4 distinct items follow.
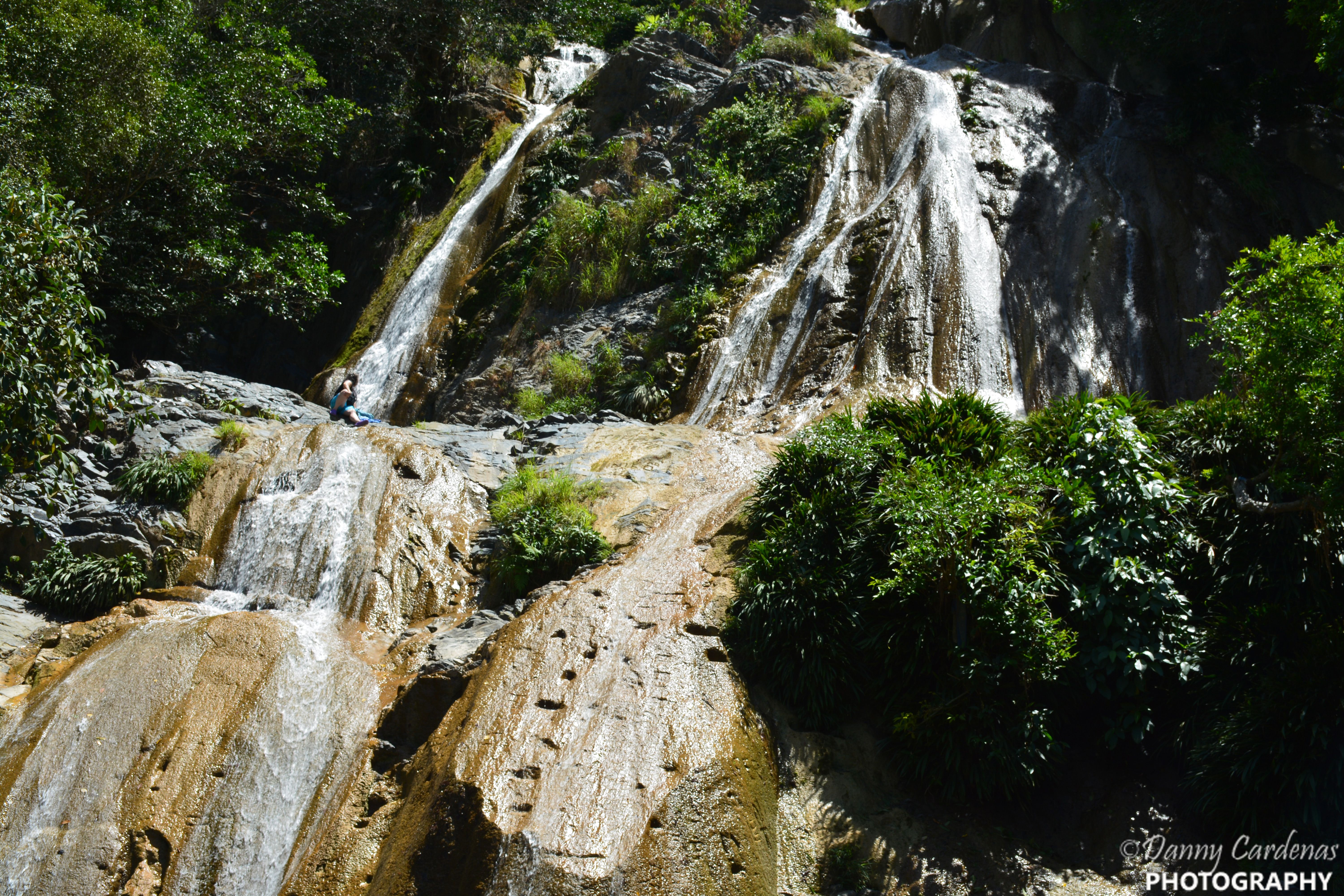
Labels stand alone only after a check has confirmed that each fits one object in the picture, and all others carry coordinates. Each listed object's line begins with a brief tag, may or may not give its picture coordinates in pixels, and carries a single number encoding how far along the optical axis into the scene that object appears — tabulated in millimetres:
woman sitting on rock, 15297
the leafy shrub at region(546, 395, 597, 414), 17641
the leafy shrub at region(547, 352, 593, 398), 18266
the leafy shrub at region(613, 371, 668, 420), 17281
